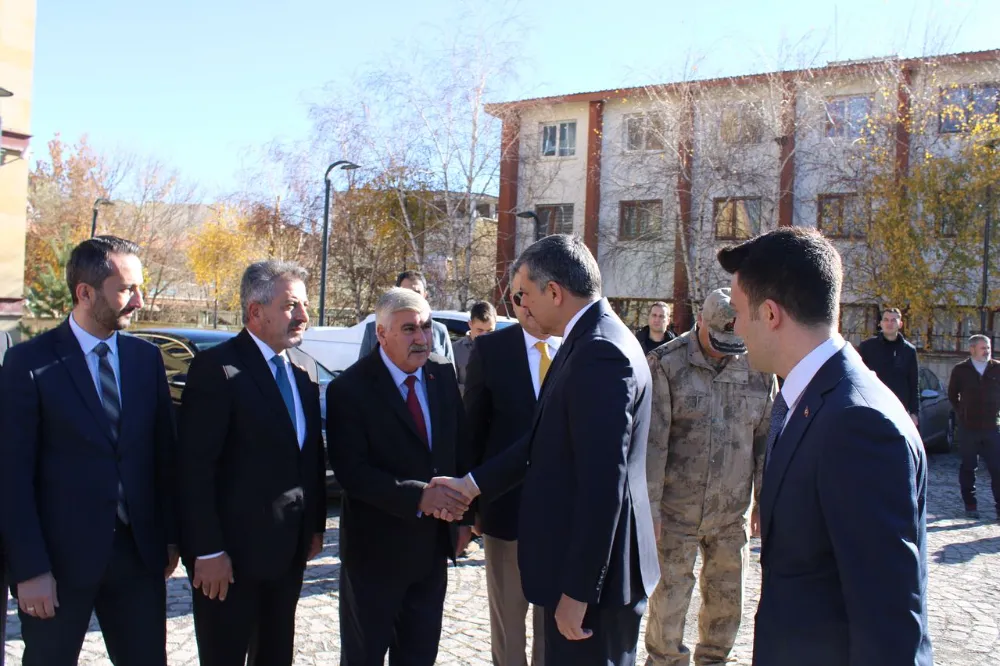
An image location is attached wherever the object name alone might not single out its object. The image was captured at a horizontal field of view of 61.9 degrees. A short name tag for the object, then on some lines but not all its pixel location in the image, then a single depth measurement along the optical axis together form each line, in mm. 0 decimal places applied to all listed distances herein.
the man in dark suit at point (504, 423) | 4031
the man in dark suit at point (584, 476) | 2607
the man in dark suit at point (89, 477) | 2896
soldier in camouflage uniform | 3994
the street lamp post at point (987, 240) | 19391
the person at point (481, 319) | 7426
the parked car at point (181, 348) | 8500
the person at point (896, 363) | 9734
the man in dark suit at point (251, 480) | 3182
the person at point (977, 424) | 9086
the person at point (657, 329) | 10784
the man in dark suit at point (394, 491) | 3418
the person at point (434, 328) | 6348
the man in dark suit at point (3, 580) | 3215
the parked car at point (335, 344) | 11625
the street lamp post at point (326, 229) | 18509
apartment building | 21938
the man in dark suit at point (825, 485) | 1759
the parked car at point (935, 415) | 13359
